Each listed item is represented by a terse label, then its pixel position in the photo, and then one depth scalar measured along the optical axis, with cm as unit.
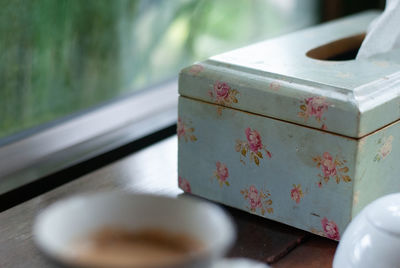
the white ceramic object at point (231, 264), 64
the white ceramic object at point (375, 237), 74
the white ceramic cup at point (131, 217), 61
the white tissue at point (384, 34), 88
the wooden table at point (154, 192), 81
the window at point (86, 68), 102
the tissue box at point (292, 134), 80
